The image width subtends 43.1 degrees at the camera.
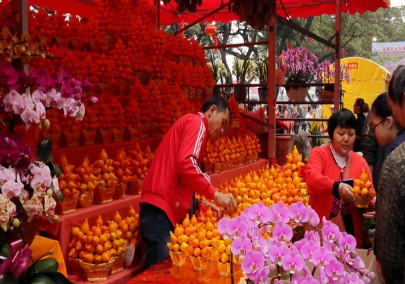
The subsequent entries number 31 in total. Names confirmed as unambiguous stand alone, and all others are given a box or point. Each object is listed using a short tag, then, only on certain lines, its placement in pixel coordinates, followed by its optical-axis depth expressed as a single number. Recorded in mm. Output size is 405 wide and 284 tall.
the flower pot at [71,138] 3515
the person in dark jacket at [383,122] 2613
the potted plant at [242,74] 7133
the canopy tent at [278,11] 6301
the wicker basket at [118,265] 3152
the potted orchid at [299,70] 7227
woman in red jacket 2938
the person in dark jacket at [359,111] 7311
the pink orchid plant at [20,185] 1717
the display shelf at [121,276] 3053
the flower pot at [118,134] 3975
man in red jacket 2912
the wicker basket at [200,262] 2426
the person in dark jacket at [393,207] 1403
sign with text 18172
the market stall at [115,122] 3072
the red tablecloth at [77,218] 3010
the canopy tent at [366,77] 12859
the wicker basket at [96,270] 2990
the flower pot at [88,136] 3685
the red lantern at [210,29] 8798
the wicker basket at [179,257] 2492
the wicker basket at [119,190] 3579
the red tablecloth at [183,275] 2254
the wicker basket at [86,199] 3246
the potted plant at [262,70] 7297
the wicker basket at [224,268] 2309
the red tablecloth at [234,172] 4664
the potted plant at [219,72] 7371
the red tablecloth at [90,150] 3472
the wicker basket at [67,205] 3057
